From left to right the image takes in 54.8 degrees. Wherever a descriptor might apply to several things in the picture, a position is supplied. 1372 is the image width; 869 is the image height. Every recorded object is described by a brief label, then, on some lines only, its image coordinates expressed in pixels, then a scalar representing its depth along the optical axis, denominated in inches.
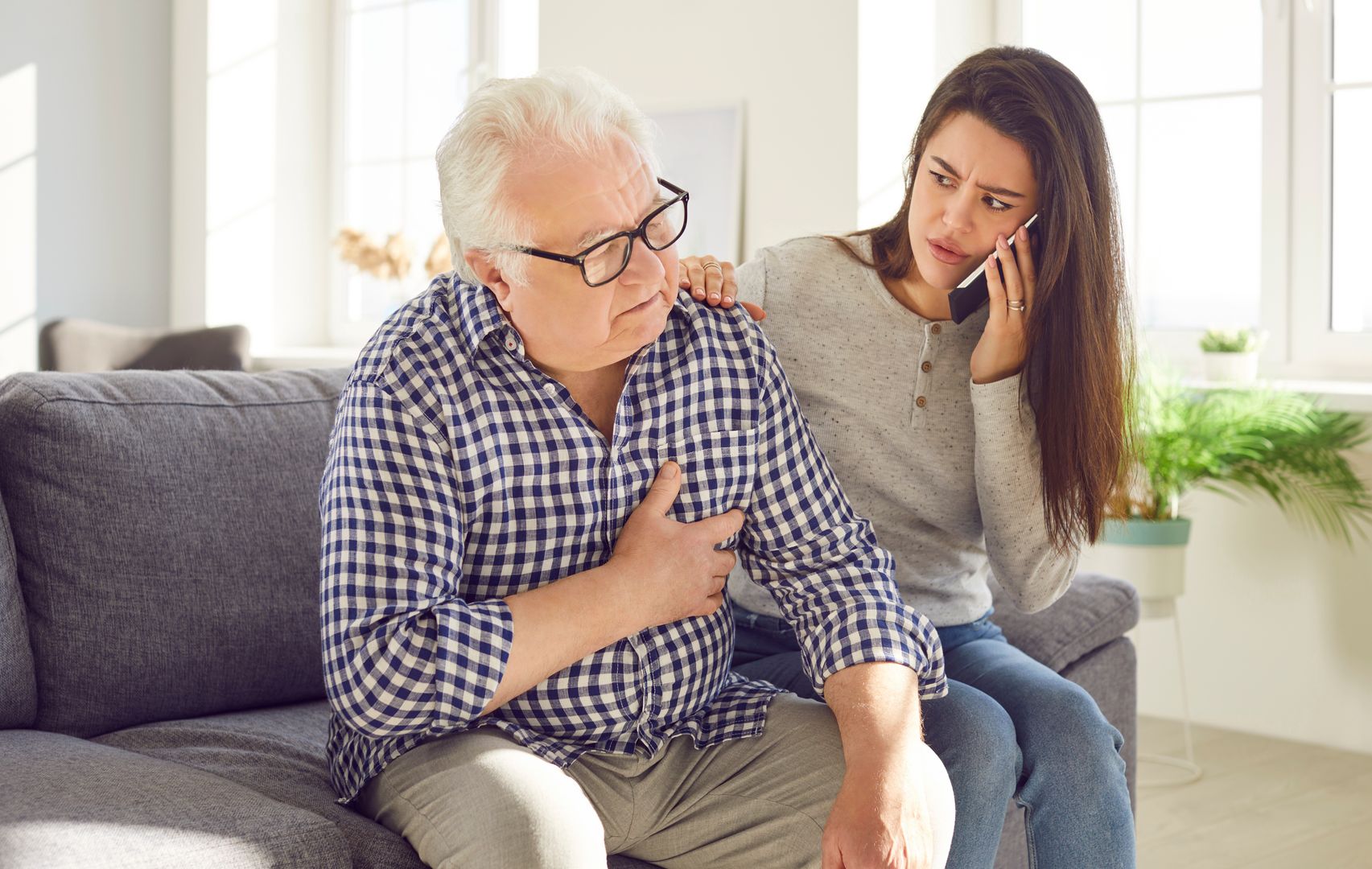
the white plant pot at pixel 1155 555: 118.6
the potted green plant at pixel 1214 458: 118.0
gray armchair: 159.3
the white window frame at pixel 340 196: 219.5
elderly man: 49.5
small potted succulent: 127.7
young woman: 60.1
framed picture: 153.5
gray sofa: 60.7
